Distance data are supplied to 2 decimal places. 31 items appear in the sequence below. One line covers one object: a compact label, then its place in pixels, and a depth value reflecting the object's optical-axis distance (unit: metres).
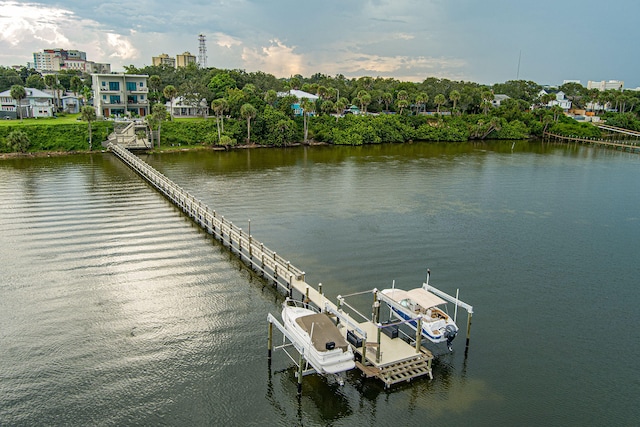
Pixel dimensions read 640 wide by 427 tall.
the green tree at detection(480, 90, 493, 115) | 131.12
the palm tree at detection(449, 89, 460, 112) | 127.94
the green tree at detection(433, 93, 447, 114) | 126.81
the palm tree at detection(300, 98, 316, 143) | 98.14
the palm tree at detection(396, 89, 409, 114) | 119.88
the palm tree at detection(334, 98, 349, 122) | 110.21
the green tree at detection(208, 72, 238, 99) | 103.75
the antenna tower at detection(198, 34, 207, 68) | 189.65
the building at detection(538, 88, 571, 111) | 167.38
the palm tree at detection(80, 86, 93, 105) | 107.43
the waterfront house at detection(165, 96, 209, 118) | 102.43
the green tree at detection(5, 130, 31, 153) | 74.62
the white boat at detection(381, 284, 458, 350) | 23.62
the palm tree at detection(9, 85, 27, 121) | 85.62
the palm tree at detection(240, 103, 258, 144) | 90.94
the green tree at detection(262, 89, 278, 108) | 104.12
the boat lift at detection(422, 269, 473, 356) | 24.36
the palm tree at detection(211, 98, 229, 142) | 87.31
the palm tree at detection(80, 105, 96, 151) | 78.75
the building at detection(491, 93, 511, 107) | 153.20
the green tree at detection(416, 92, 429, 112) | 124.25
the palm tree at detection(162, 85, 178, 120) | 93.44
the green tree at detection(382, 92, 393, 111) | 128.00
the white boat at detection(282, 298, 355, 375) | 20.53
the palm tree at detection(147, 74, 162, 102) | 102.94
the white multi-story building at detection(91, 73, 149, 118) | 95.00
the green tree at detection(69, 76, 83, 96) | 105.55
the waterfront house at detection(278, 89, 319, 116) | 110.51
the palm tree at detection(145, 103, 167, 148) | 81.94
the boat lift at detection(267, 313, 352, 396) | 21.11
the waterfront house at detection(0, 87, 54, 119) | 93.12
